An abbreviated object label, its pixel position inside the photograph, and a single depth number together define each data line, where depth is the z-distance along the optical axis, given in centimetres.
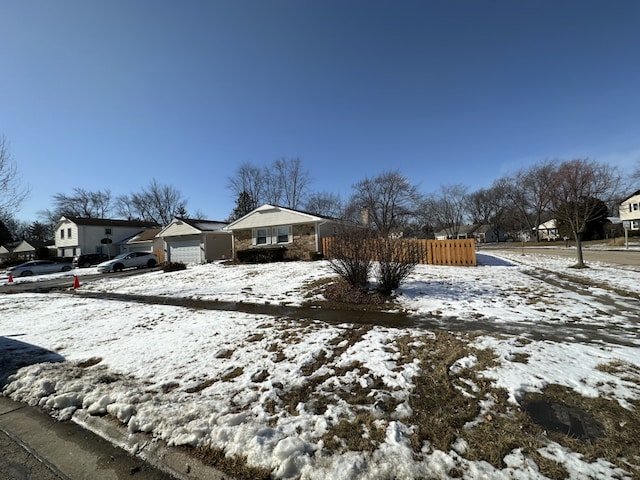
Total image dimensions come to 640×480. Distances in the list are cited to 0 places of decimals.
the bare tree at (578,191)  1206
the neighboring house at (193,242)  2412
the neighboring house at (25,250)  4744
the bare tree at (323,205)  4561
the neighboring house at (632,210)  4191
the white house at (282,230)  1898
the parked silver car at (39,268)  2162
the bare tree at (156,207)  5303
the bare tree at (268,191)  4294
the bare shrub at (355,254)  770
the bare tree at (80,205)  5516
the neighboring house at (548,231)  5549
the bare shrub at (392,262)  754
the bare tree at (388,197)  3384
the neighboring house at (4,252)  4707
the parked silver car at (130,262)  2123
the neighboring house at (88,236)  3725
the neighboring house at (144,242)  3232
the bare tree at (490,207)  5803
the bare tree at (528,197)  4012
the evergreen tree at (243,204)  4366
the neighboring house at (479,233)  6334
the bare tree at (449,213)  5925
